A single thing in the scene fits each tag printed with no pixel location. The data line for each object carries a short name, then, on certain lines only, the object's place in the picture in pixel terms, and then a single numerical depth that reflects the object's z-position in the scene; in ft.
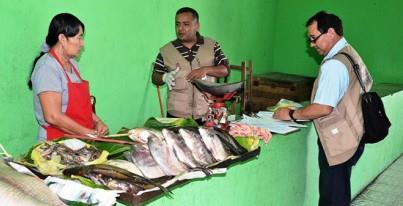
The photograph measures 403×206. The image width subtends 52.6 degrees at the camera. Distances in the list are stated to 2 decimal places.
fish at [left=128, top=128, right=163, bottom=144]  5.45
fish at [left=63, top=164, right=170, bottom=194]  4.45
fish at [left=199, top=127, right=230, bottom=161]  5.82
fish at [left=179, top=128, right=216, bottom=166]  5.57
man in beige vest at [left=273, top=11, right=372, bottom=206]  7.47
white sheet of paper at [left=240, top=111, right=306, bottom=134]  7.98
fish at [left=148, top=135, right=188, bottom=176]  5.11
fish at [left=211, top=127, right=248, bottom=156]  6.10
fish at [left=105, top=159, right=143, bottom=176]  4.82
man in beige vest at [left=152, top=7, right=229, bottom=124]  10.23
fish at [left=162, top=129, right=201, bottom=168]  5.37
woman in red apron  7.04
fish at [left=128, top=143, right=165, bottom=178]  5.01
